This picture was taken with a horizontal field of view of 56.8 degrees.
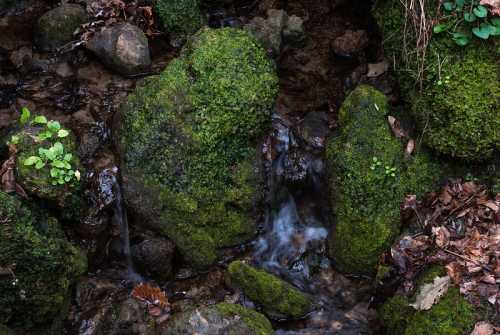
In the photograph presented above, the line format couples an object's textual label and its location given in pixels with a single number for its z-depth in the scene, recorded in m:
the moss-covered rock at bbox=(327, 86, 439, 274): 4.42
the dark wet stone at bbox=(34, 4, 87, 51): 5.36
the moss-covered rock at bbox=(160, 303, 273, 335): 3.53
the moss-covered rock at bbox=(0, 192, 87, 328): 3.50
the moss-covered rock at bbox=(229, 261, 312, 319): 4.17
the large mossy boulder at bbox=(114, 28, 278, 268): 4.45
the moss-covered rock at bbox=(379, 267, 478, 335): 3.35
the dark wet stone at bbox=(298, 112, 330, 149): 5.16
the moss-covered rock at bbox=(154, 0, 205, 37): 5.48
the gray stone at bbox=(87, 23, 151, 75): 5.14
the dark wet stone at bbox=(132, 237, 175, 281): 4.41
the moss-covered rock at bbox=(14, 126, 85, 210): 3.87
